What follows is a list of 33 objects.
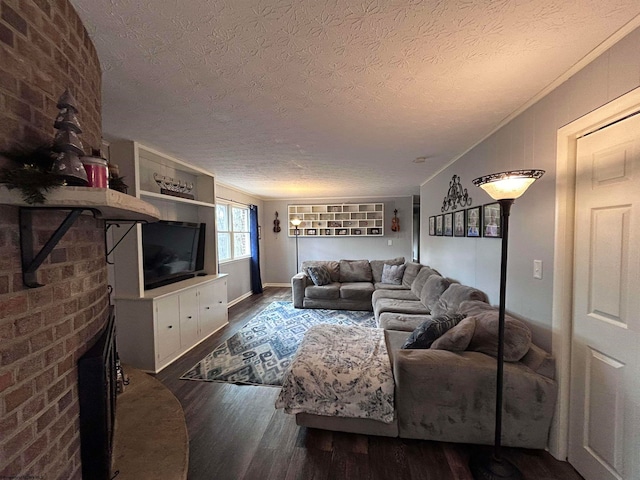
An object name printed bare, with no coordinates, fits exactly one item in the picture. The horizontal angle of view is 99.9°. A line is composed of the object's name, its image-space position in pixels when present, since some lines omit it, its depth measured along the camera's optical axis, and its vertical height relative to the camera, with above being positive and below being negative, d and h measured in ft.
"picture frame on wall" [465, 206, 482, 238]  8.76 +0.38
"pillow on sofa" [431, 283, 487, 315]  8.36 -2.19
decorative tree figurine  2.45 +0.83
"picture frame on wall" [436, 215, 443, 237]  13.24 +0.38
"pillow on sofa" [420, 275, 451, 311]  10.83 -2.40
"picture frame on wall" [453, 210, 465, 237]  10.25 +0.36
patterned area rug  8.78 -4.57
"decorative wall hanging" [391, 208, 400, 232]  21.36 +0.78
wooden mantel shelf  2.23 +0.31
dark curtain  20.01 -1.48
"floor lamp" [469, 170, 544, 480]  4.73 -1.88
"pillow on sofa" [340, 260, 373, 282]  18.01 -2.57
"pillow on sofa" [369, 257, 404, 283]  18.10 -2.20
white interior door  4.13 -1.29
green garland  2.14 +0.43
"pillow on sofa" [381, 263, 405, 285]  16.79 -2.61
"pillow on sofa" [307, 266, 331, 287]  16.75 -2.67
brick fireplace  2.40 -0.60
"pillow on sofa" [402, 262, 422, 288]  15.40 -2.38
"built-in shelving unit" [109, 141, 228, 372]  8.81 -2.26
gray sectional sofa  5.42 -3.26
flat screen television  9.69 -0.72
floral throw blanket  5.77 -3.37
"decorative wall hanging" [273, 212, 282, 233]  22.72 +0.61
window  16.70 +0.09
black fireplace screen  3.27 -2.24
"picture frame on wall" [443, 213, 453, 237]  11.56 +0.37
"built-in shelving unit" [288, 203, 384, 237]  21.65 +1.13
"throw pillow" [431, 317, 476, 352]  6.01 -2.38
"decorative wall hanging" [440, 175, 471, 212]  10.07 +1.47
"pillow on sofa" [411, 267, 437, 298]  13.20 -2.37
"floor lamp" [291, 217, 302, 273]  21.44 +0.73
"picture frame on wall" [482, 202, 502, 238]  7.50 +0.35
